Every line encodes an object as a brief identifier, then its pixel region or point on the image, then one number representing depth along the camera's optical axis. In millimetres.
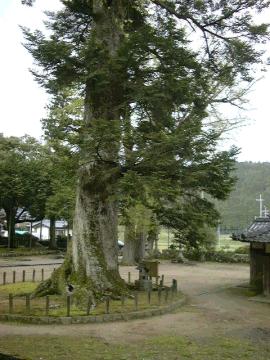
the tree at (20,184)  35250
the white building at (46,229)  58456
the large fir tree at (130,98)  12242
